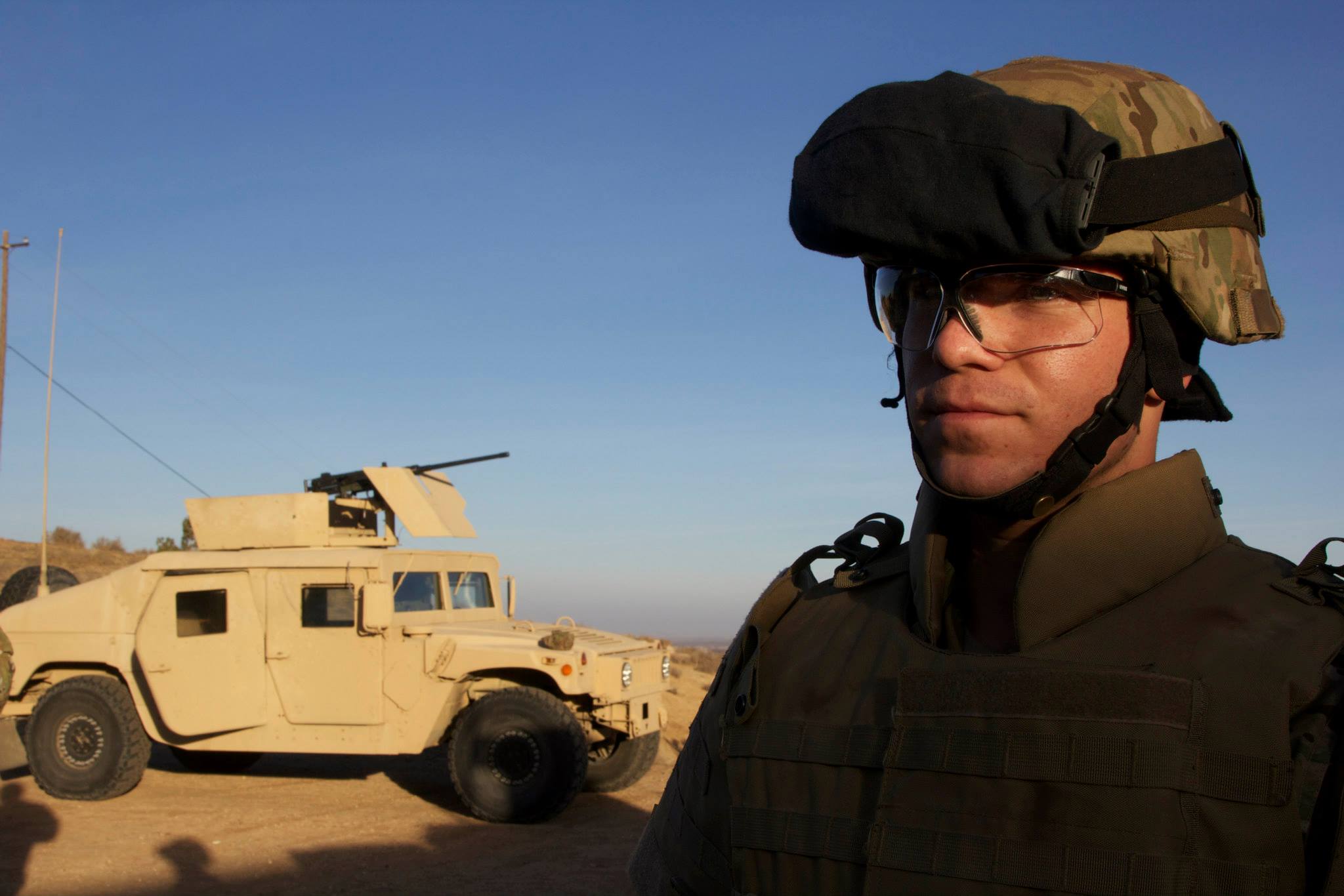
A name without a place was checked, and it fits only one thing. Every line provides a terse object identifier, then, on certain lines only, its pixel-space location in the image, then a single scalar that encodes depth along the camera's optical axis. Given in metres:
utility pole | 16.81
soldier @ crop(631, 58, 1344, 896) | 1.10
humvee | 7.77
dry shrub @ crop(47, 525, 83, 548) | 29.70
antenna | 9.82
